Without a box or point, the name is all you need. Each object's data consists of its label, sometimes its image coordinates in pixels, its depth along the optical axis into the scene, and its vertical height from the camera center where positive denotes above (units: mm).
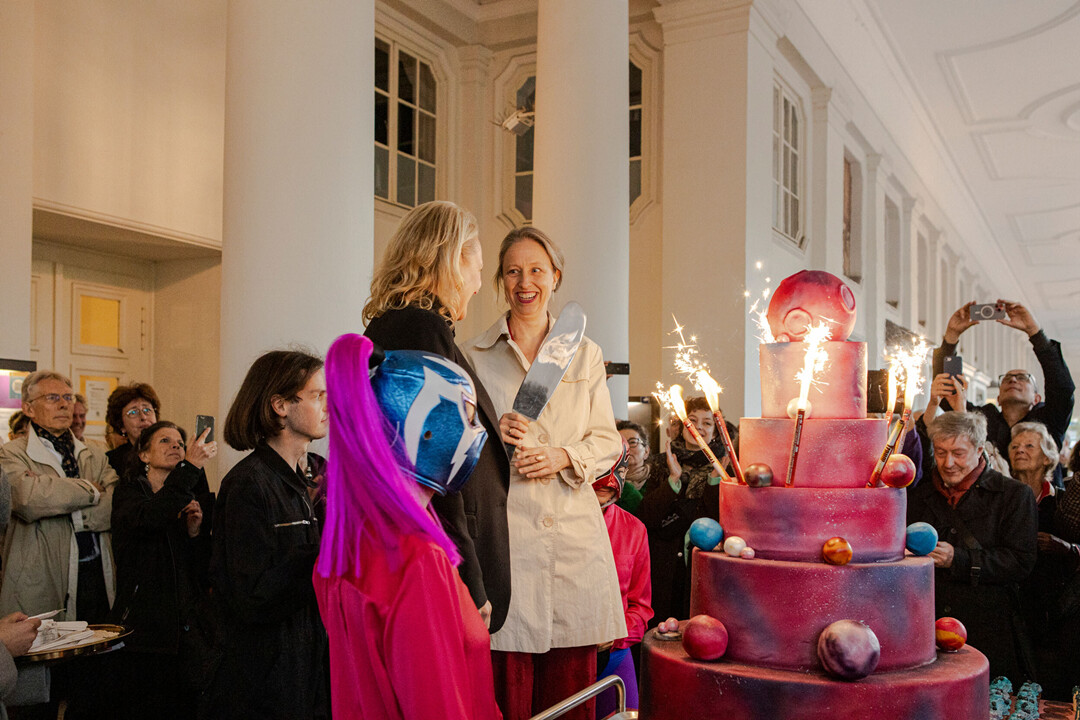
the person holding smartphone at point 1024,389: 4582 -54
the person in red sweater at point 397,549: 1481 -290
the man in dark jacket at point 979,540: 3521 -614
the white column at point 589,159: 6031 +1411
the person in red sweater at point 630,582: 3385 -797
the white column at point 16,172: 5660 +1196
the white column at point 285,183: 3758 +759
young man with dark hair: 2402 -475
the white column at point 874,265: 13070 +1579
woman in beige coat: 2596 -370
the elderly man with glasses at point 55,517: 4203 -670
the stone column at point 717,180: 8812 +1866
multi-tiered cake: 1834 -443
